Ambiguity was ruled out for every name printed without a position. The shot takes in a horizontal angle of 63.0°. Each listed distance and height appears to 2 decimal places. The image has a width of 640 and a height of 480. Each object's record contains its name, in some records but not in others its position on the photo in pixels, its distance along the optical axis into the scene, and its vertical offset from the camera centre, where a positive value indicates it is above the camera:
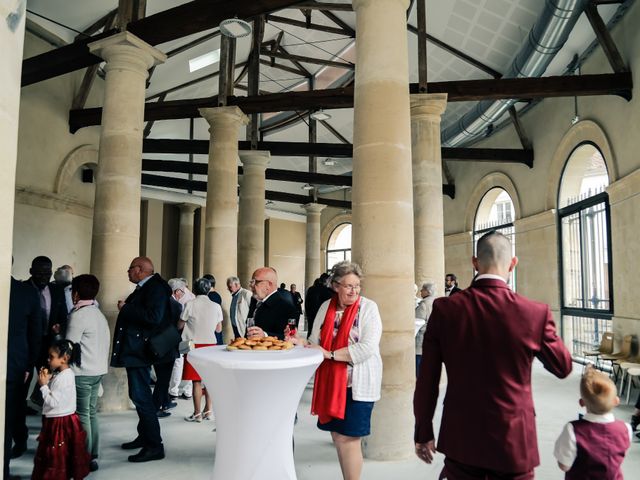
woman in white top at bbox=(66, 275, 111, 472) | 4.01 -0.48
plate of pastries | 3.23 -0.39
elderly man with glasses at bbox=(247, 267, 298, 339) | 4.05 -0.19
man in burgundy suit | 2.05 -0.36
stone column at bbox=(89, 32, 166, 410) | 6.23 +1.25
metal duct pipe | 7.78 +4.01
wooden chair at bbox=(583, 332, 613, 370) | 8.70 -1.00
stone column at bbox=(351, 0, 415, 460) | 4.47 +0.66
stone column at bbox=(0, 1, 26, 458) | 1.75 +0.50
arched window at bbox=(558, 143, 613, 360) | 10.30 +0.61
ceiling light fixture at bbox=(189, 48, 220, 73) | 13.51 +5.78
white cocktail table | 2.99 -0.75
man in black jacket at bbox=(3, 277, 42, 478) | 3.63 -0.46
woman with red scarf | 3.29 -0.56
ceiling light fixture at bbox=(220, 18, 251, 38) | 7.23 +3.68
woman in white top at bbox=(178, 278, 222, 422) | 5.88 -0.43
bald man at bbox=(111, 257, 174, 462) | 4.32 -0.49
